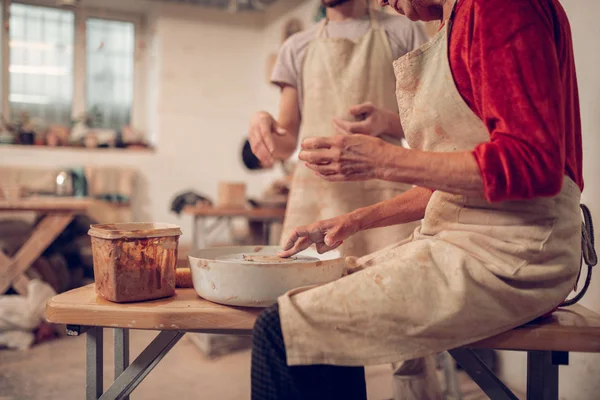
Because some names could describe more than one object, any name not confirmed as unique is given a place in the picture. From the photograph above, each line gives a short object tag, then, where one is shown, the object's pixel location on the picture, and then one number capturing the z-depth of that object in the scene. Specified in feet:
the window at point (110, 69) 21.49
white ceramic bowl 3.41
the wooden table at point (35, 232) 11.37
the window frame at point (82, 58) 20.26
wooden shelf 19.53
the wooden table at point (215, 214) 12.50
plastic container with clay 3.65
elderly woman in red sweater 3.02
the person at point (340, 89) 6.35
